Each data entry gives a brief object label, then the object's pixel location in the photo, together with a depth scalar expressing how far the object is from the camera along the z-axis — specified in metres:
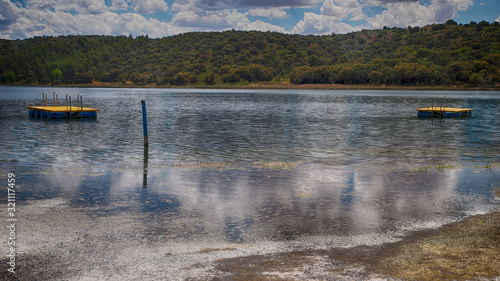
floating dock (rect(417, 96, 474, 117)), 55.44
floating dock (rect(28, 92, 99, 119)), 47.88
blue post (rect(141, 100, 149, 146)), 24.91
